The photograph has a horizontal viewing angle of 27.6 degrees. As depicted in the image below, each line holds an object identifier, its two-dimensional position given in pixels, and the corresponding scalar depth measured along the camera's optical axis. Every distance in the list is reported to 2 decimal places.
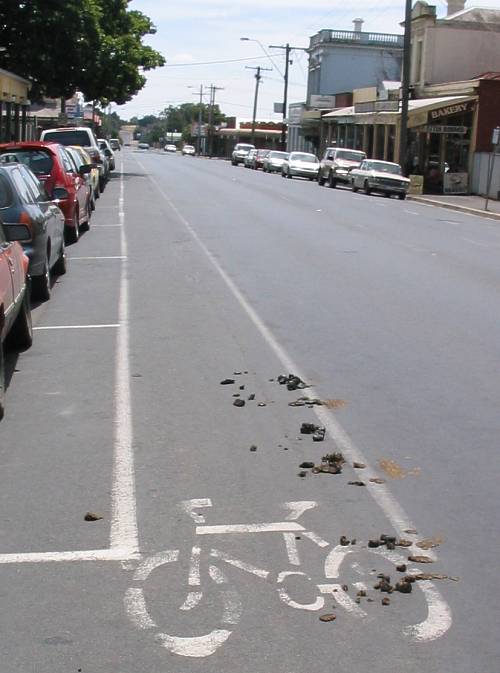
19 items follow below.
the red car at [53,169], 16.84
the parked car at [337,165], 47.12
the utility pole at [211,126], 122.14
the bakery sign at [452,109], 46.38
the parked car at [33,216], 11.55
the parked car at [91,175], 22.21
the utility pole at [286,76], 80.51
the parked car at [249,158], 76.25
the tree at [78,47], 35.46
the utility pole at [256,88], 100.94
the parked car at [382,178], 41.31
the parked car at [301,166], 56.56
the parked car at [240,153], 80.81
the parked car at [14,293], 7.57
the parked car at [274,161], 65.10
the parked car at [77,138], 30.36
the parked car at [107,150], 43.25
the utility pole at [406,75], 41.78
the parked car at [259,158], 71.12
